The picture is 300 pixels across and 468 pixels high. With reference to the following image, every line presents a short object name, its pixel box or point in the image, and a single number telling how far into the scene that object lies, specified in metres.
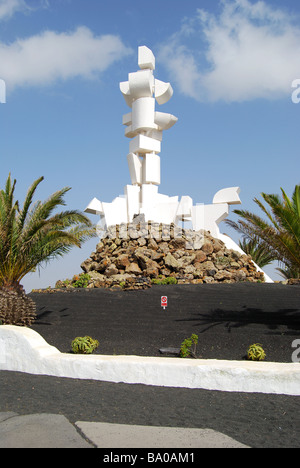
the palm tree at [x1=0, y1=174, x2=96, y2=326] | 11.70
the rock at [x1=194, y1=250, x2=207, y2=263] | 20.59
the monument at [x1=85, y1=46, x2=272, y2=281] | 21.89
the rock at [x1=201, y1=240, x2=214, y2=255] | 21.19
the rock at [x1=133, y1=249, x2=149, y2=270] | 20.28
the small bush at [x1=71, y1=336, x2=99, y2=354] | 9.87
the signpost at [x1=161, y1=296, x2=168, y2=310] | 13.46
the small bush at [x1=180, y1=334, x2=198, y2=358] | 9.26
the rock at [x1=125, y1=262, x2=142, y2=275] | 20.19
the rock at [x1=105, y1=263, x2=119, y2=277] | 20.44
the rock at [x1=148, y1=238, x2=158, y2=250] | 21.30
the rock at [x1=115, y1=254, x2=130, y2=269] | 20.62
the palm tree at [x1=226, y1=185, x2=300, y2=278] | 10.04
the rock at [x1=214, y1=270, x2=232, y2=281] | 19.05
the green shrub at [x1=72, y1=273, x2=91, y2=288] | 19.77
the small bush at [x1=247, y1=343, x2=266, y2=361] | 9.32
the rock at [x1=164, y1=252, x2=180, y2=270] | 20.09
